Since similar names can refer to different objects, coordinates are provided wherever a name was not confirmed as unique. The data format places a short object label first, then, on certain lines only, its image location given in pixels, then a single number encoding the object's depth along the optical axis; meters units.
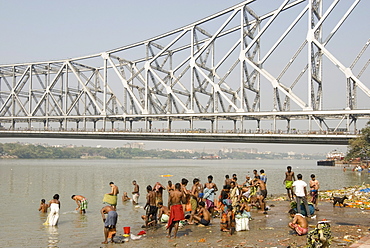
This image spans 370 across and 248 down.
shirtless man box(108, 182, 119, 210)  17.23
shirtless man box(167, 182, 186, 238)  13.67
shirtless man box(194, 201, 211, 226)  15.38
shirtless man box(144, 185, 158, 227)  16.03
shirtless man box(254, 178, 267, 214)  17.91
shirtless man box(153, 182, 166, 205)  16.62
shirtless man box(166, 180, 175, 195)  15.71
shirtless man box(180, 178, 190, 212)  15.15
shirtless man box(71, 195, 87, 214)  21.41
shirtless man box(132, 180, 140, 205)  25.09
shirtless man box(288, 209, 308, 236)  12.70
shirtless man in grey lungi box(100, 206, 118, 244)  13.77
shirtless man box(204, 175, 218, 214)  17.45
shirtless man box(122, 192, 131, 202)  26.36
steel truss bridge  60.81
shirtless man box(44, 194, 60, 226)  17.77
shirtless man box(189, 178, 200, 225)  16.52
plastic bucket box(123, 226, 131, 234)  15.09
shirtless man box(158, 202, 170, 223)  16.98
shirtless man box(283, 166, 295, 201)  19.18
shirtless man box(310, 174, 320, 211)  18.84
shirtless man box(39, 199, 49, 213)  21.64
